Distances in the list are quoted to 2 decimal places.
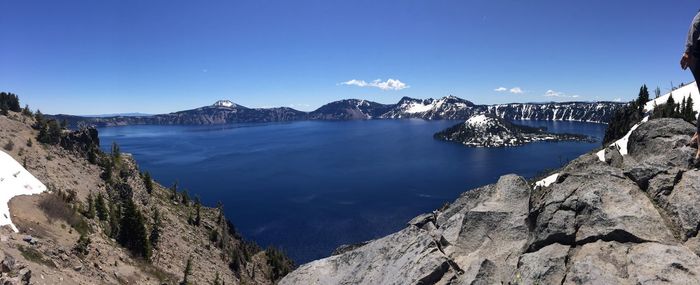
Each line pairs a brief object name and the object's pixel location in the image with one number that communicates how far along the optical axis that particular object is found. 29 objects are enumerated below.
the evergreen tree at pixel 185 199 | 103.19
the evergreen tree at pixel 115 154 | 94.38
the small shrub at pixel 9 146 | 65.69
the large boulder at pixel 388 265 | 19.20
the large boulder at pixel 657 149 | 17.88
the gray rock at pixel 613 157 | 21.80
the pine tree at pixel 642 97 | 164.88
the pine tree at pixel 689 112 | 129.38
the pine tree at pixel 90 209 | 59.10
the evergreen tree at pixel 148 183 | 93.25
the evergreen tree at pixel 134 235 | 60.14
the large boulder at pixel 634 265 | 13.11
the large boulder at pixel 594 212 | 15.52
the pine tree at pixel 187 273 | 59.28
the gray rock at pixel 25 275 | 25.79
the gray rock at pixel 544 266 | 15.02
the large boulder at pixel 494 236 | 17.41
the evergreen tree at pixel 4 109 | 82.89
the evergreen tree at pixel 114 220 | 60.72
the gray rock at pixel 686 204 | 14.80
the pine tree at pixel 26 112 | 91.29
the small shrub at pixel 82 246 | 43.66
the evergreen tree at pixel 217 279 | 64.19
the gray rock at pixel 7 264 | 25.33
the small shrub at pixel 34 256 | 32.86
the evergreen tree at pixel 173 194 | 100.62
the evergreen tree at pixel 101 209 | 63.47
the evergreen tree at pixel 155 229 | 68.25
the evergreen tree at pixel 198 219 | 91.62
